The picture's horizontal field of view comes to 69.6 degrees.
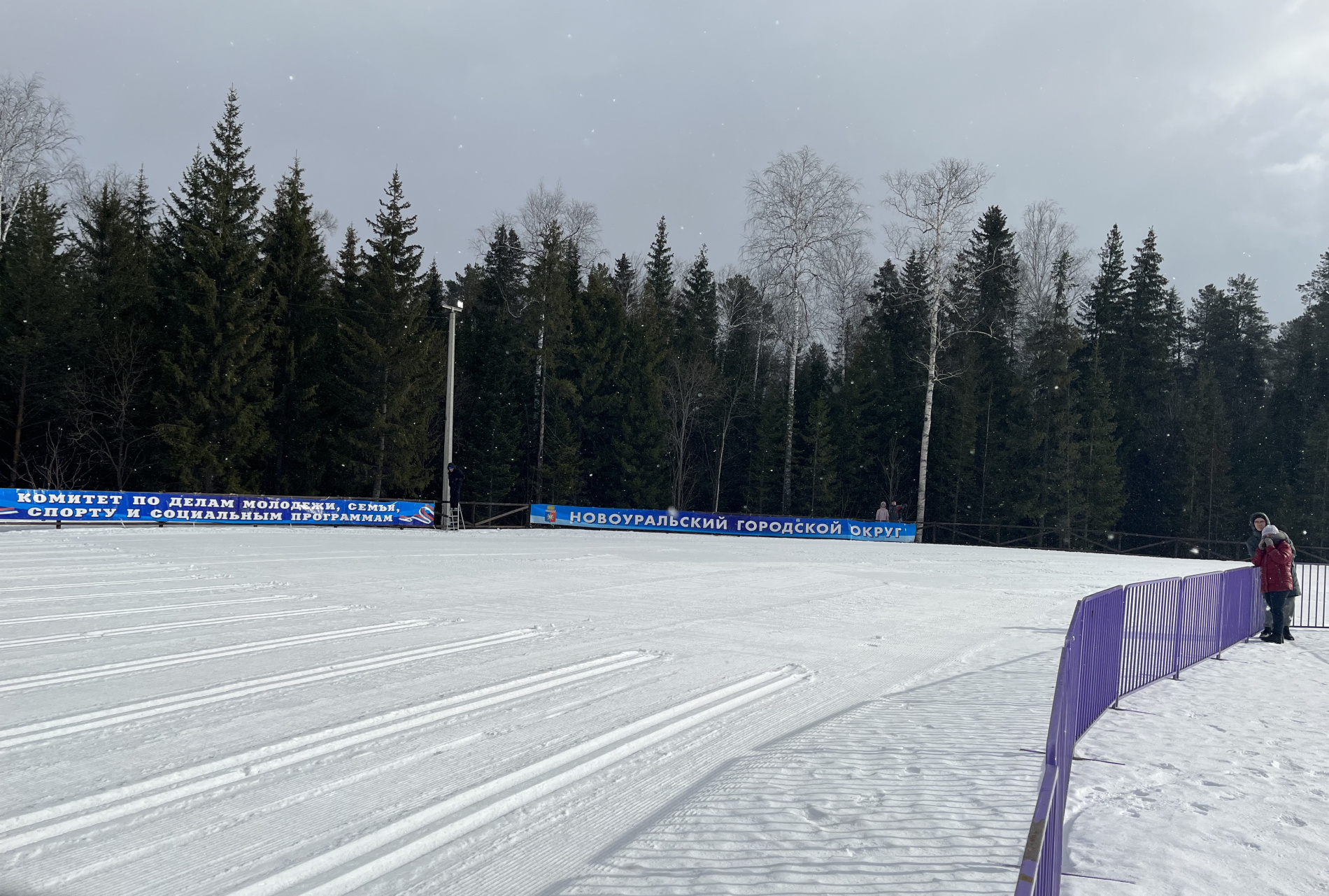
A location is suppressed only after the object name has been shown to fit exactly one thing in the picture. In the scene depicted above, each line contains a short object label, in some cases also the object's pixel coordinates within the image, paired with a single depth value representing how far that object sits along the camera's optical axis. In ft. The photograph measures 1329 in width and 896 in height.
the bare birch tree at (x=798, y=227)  147.84
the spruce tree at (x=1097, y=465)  185.06
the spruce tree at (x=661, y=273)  220.43
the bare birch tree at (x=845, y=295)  156.66
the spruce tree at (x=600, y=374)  178.81
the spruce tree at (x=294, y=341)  151.64
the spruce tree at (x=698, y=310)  217.77
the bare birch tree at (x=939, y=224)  138.21
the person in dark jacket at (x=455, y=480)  101.04
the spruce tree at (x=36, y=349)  132.87
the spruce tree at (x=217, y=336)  135.64
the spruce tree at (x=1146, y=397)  208.33
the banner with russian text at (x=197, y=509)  81.76
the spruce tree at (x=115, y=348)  137.18
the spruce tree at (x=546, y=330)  167.32
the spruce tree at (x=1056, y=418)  182.29
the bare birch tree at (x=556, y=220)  167.53
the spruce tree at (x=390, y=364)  150.41
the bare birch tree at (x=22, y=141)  119.24
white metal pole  99.81
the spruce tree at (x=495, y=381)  173.37
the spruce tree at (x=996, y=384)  193.16
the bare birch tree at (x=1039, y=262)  182.39
